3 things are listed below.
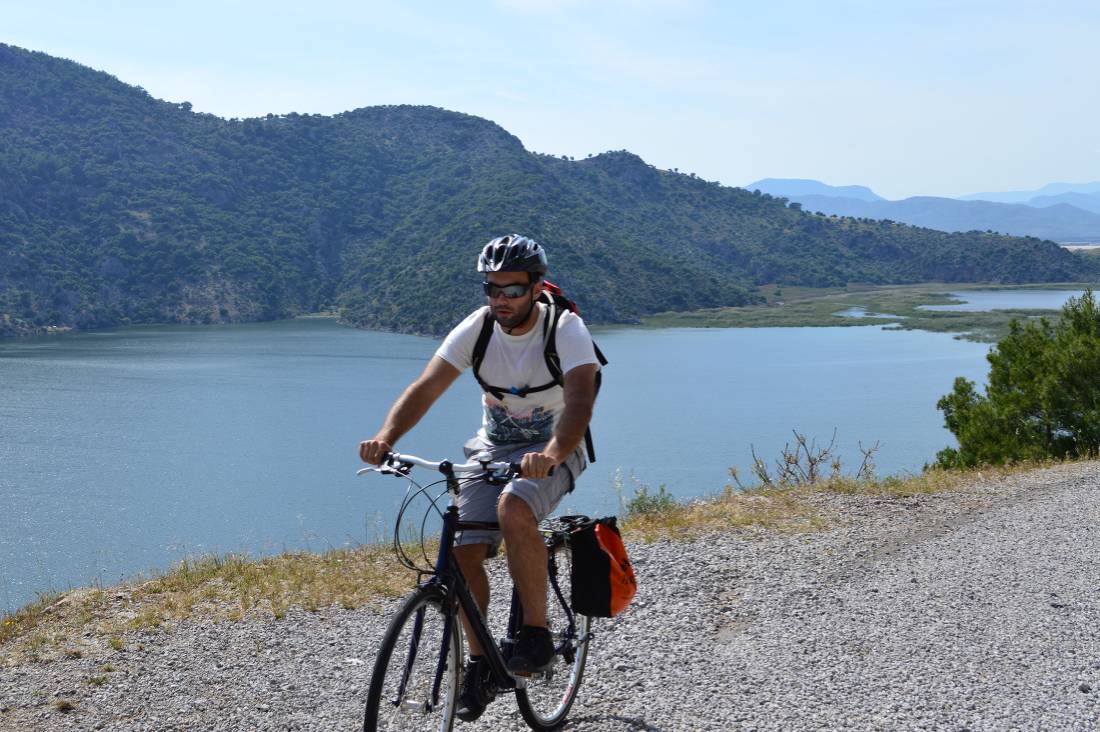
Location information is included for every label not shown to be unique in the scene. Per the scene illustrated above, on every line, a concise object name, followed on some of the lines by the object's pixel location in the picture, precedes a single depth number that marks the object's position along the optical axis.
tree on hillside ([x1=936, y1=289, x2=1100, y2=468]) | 14.73
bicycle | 2.96
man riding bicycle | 3.14
